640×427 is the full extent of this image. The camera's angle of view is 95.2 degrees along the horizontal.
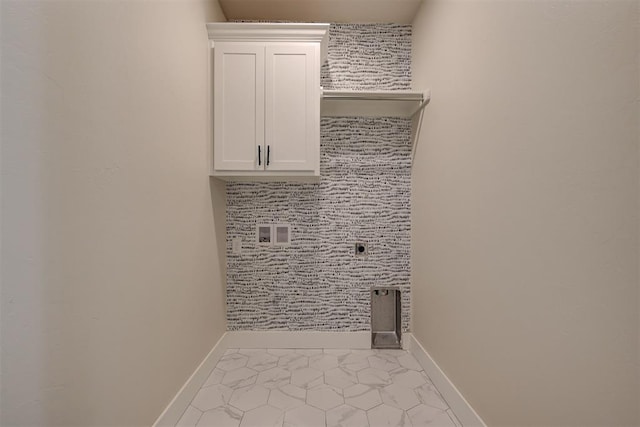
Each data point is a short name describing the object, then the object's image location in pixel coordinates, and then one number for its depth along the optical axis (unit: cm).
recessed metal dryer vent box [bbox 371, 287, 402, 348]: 231
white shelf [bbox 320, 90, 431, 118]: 195
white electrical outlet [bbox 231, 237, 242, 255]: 231
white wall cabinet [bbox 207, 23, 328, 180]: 193
